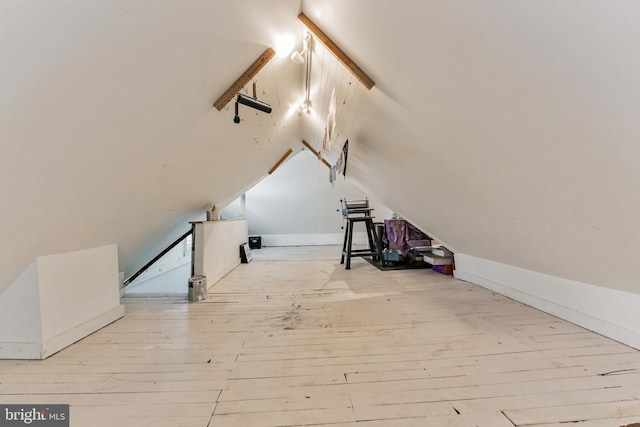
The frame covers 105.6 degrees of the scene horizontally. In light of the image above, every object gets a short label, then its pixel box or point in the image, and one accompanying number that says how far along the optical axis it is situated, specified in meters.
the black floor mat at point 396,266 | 3.94
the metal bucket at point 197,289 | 2.65
